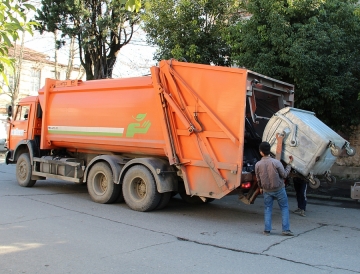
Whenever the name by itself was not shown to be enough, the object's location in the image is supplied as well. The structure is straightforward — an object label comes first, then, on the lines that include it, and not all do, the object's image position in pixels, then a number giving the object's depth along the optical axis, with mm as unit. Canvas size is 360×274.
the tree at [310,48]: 10711
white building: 32219
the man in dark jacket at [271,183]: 6570
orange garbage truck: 7359
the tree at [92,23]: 17719
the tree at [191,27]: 13188
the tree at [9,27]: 4176
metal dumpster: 7031
